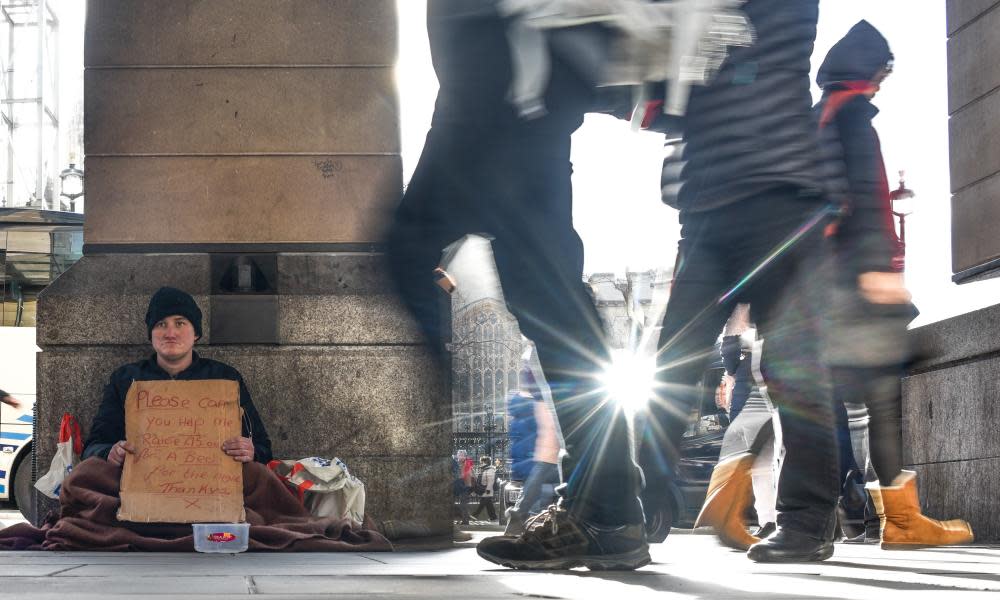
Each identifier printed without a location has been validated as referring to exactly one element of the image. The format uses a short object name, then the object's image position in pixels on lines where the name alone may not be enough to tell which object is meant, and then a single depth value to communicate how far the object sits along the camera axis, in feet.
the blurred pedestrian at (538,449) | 23.02
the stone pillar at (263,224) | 19.77
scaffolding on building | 118.62
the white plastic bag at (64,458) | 18.20
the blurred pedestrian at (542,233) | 10.31
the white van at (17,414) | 41.45
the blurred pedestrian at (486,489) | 63.52
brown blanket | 16.31
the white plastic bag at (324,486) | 17.94
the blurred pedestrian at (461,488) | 53.62
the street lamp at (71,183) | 84.38
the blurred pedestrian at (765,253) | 11.84
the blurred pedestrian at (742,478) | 17.66
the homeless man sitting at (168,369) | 17.43
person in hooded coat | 17.08
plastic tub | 15.90
